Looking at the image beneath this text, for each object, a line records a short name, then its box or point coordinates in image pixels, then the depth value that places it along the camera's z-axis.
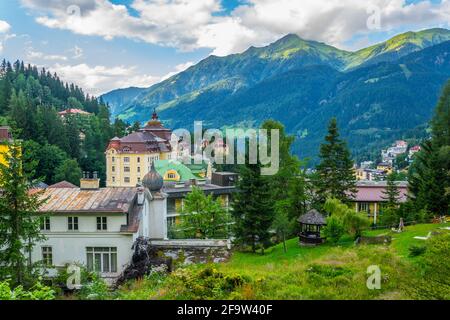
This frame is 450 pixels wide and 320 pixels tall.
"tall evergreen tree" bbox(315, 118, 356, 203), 41.72
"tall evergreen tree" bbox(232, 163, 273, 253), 32.91
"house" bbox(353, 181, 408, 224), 53.81
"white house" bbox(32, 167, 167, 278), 25.66
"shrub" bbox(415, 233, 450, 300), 11.79
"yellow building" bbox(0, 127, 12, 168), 48.92
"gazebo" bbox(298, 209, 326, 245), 33.16
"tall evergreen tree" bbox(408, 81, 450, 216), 38.00
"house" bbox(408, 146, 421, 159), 188.95
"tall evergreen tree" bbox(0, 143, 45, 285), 18.27
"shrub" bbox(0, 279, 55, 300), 11.03
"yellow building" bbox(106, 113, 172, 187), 87.56
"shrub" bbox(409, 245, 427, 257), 20.73
